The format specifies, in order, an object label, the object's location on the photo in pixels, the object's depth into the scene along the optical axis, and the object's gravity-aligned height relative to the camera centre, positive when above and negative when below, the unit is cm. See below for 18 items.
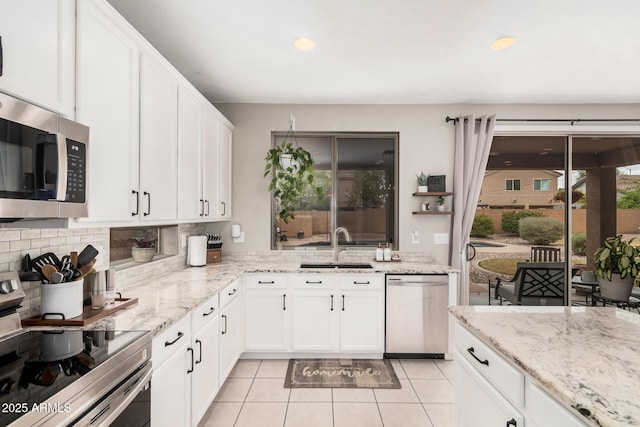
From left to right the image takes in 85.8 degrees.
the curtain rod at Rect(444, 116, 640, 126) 394 +112
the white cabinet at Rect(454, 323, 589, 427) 110 -67
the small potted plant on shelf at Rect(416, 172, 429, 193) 389 +39
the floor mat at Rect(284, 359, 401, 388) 291 -141
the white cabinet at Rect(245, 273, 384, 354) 335 -94
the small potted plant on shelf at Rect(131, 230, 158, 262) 270 -25
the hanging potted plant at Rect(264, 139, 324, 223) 371 +47
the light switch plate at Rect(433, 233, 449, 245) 401 -26
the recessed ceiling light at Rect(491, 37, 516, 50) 249 +129
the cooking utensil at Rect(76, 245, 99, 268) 171 -20
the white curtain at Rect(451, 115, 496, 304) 387 +49
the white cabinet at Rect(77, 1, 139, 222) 153 +52
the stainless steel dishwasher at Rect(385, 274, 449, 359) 336 -95
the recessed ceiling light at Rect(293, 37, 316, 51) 254 +131
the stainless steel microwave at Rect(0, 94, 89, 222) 109 +18
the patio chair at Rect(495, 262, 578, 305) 398 -79
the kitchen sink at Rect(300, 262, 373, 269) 370 -53
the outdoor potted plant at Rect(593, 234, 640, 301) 384 -56
